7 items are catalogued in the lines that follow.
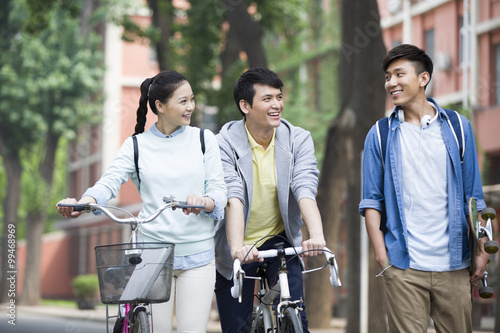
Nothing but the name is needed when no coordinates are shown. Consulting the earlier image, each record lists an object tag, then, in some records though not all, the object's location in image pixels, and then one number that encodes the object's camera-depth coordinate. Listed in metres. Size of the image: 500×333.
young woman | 7.69
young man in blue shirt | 7.57
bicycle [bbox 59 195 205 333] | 6.93
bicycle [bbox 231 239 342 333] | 7.22
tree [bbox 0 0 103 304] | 50.14
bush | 60.12
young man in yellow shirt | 8.11
